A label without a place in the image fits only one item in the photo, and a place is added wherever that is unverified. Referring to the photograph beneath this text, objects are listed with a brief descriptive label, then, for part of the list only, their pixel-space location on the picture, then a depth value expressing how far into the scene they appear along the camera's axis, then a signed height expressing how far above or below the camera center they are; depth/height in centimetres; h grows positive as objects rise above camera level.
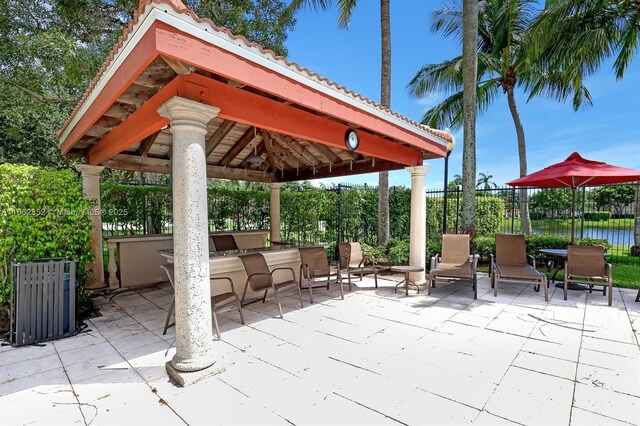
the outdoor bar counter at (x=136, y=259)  681 -100
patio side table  609 -111
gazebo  266 +133
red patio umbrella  533 +73
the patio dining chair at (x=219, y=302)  410 -117
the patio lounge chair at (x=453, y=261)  600 -98
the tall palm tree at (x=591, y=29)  852 +528
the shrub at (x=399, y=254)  821 -107
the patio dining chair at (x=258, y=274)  491 -95
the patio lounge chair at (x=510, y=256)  626 -90
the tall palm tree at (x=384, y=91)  914 +362
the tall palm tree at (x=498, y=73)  1230 +621
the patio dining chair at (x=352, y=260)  663 -101
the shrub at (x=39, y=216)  405 -1
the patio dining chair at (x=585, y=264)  556 -90
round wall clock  503 +122
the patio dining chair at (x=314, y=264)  581 -96
